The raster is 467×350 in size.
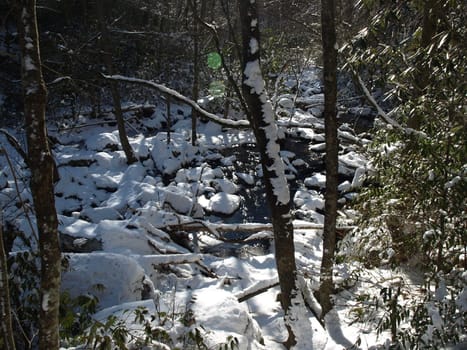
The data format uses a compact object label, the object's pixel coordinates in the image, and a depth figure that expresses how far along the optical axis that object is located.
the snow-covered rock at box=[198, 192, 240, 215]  9.79
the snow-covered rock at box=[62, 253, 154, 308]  3.94
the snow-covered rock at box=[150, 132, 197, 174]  12.30
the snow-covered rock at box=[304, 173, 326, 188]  11.07
